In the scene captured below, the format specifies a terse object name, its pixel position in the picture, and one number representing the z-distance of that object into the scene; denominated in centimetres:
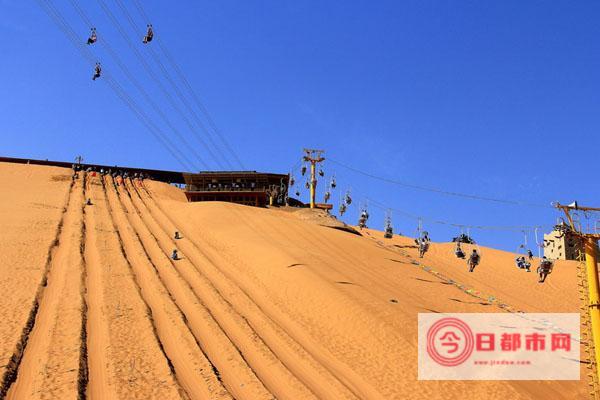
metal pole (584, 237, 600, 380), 1958
